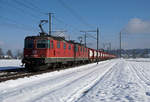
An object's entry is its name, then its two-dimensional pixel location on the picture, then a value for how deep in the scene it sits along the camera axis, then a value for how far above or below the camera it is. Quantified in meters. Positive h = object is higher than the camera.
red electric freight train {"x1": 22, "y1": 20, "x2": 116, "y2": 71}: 18.16 +0.59
